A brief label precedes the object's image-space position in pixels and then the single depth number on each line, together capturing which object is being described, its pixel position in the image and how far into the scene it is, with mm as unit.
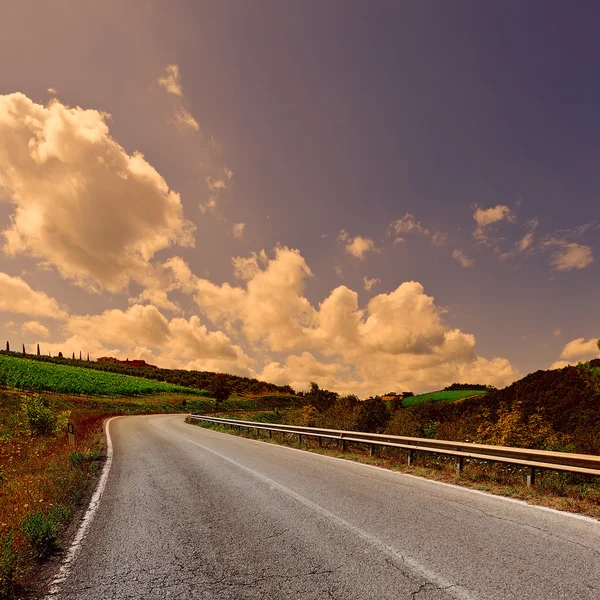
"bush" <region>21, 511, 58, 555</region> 4676
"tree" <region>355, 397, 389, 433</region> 21172
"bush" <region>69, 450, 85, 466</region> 10933
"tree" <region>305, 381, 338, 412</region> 32969
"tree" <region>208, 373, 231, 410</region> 59062
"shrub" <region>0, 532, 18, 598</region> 3686
